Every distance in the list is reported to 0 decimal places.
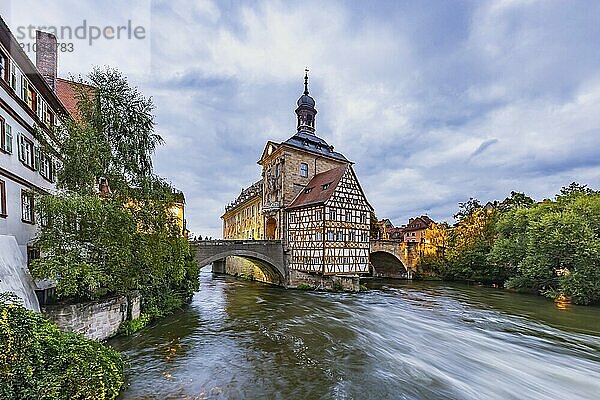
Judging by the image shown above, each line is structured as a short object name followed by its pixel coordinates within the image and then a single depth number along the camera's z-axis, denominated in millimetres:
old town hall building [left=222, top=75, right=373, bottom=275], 27719
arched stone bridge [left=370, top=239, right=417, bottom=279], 37938
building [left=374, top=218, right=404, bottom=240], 79812
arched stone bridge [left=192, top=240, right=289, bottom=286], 25109
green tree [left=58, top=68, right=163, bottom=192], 12250
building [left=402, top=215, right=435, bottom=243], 75125
